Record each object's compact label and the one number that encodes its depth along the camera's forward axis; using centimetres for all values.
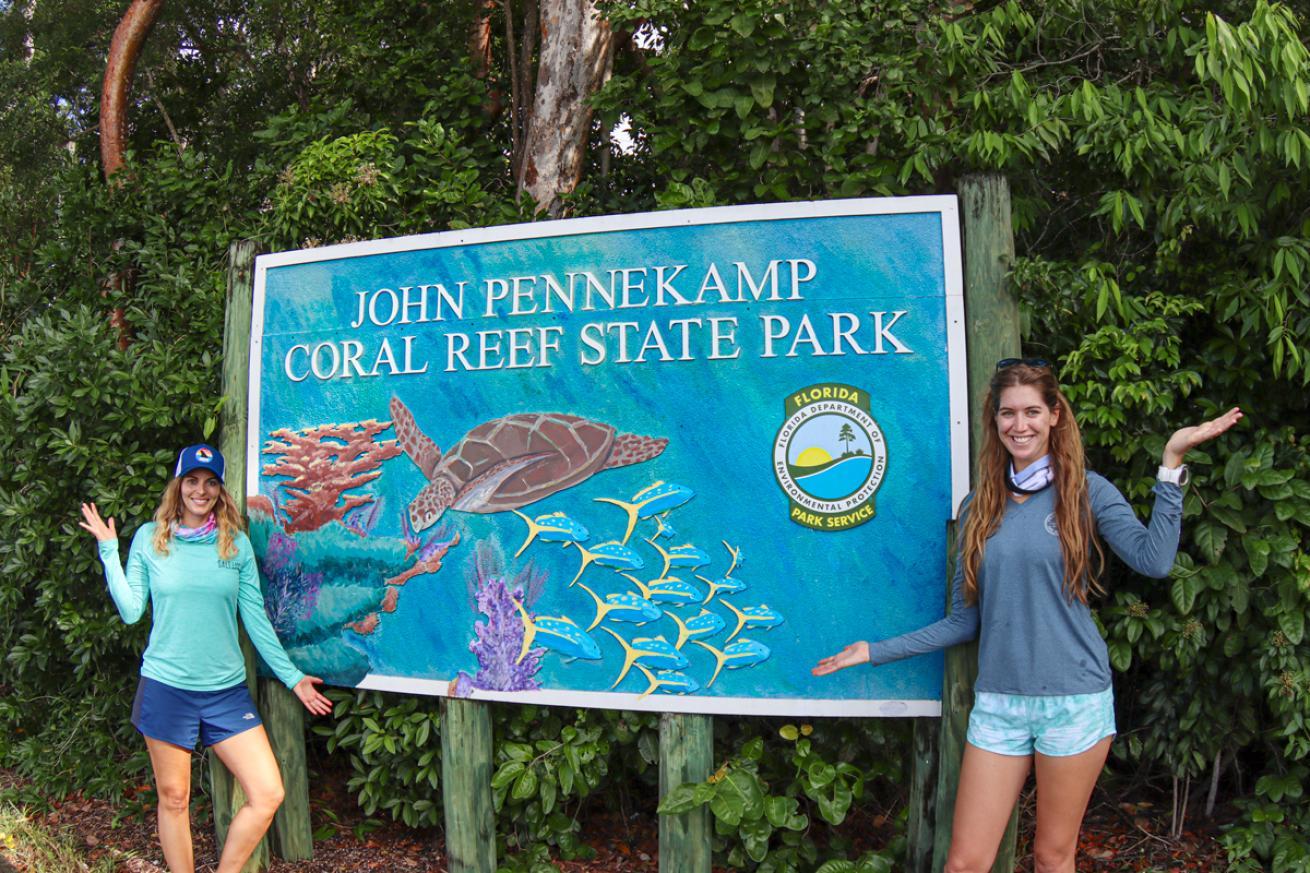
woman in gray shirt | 285
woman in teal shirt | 368
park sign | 345
